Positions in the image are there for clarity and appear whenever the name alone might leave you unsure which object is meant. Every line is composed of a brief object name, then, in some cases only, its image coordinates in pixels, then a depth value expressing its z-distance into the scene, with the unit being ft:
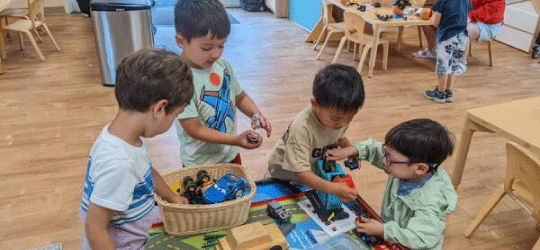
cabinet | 16.51
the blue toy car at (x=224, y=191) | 4.03
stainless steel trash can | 11.41
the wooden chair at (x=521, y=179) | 5.44
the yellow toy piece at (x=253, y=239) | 3.53
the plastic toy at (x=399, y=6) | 13.98
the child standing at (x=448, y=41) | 11.28
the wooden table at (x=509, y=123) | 5.96
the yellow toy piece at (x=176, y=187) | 4.35
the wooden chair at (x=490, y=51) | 14.94
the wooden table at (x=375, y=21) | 12.99
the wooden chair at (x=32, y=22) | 13.97
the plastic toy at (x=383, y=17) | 13.12
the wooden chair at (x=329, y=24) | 15.26
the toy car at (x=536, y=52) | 16.25
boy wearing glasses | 3.84
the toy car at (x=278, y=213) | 4.12
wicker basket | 3.73
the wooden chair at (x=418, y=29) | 15.94
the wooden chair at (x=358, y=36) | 13.41
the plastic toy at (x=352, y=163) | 4.59
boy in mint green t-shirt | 4.35
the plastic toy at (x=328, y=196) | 4.18
